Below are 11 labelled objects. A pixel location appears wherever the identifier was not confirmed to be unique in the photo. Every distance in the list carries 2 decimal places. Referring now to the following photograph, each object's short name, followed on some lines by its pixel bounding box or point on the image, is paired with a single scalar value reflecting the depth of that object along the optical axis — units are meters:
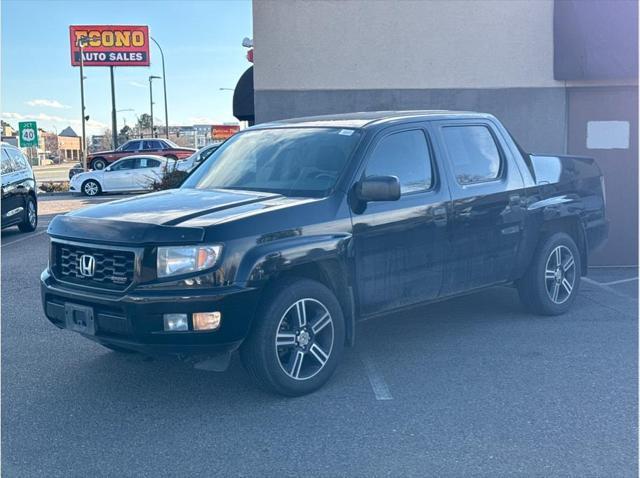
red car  34.25
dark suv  13.59
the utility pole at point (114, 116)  44.06
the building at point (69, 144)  126.31
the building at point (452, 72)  10.40
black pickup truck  4.66
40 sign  27.76
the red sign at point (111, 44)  50.22
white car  26.84
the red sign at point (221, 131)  58.47
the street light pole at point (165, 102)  55.00
